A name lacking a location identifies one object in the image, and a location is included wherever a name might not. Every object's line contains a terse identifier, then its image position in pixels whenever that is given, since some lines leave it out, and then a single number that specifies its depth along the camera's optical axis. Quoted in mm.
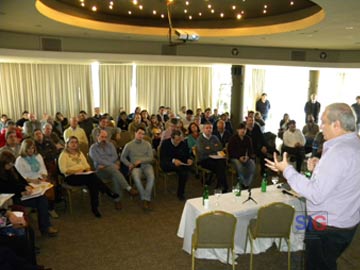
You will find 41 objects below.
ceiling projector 5508
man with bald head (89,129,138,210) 5480
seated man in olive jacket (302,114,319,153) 8188
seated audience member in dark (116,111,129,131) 9234
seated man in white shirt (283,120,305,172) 7457
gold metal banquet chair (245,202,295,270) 3482
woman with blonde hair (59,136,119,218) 5121
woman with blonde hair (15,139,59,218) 4715
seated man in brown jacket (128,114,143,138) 7867
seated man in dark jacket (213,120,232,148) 7426
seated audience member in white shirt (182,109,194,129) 9514
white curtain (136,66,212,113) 11648
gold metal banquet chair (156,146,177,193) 6022
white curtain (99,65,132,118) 10992
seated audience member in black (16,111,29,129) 8656
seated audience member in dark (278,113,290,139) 8959
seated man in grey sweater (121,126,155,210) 5559
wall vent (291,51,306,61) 10680
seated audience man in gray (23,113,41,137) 7133
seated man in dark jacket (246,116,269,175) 7254
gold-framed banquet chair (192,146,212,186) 6297
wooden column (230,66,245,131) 10773
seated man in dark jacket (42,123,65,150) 6183
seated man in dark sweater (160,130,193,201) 5887
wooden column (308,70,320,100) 12531
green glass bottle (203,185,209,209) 3819
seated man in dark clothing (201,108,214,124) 9708
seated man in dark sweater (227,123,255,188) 6160
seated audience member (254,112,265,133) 9623
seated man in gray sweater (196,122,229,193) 6129
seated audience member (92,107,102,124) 9502
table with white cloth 3807
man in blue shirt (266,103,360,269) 1965
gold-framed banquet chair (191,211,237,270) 3268
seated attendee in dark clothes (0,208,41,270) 3346
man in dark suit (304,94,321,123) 11448
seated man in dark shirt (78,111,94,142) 8461
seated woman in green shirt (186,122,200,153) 7016
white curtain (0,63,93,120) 9555
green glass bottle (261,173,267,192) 4363
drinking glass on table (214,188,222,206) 4062
